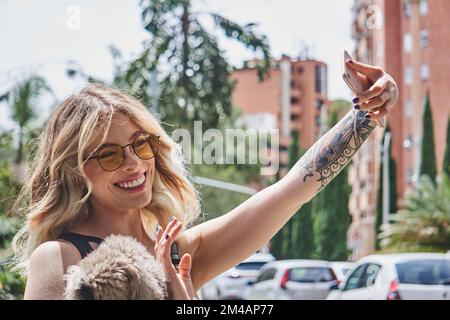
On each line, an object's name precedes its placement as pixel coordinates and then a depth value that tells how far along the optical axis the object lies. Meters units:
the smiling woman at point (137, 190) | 1.88
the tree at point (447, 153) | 37.98
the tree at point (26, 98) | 14.60
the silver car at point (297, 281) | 16.58
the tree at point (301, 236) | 40.09
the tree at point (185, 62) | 15.84
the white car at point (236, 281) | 22.19
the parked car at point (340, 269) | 17.66
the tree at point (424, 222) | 27.16
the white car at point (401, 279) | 9.77
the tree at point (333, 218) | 39.12
